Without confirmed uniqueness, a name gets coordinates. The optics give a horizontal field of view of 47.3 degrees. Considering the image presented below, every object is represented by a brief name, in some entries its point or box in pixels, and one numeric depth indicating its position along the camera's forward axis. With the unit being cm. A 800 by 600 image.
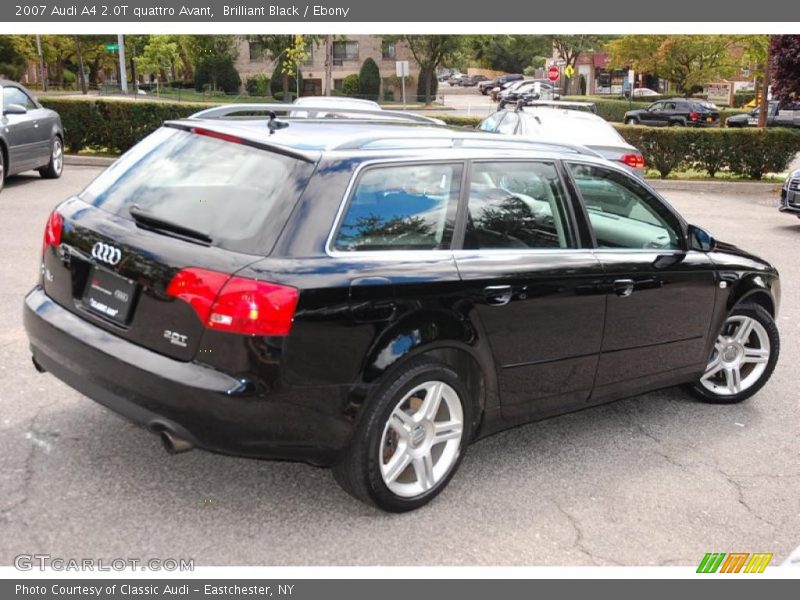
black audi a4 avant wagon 359
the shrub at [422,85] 6850
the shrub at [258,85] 6688
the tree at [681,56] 5619
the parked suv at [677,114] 4469
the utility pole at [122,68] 5000
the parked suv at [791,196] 1348
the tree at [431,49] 6562
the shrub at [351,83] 6769
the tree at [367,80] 6719
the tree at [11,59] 6344
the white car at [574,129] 1253
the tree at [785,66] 1878
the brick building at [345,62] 7012
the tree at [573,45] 8219
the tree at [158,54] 6044
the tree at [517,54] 10598
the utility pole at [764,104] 2321
